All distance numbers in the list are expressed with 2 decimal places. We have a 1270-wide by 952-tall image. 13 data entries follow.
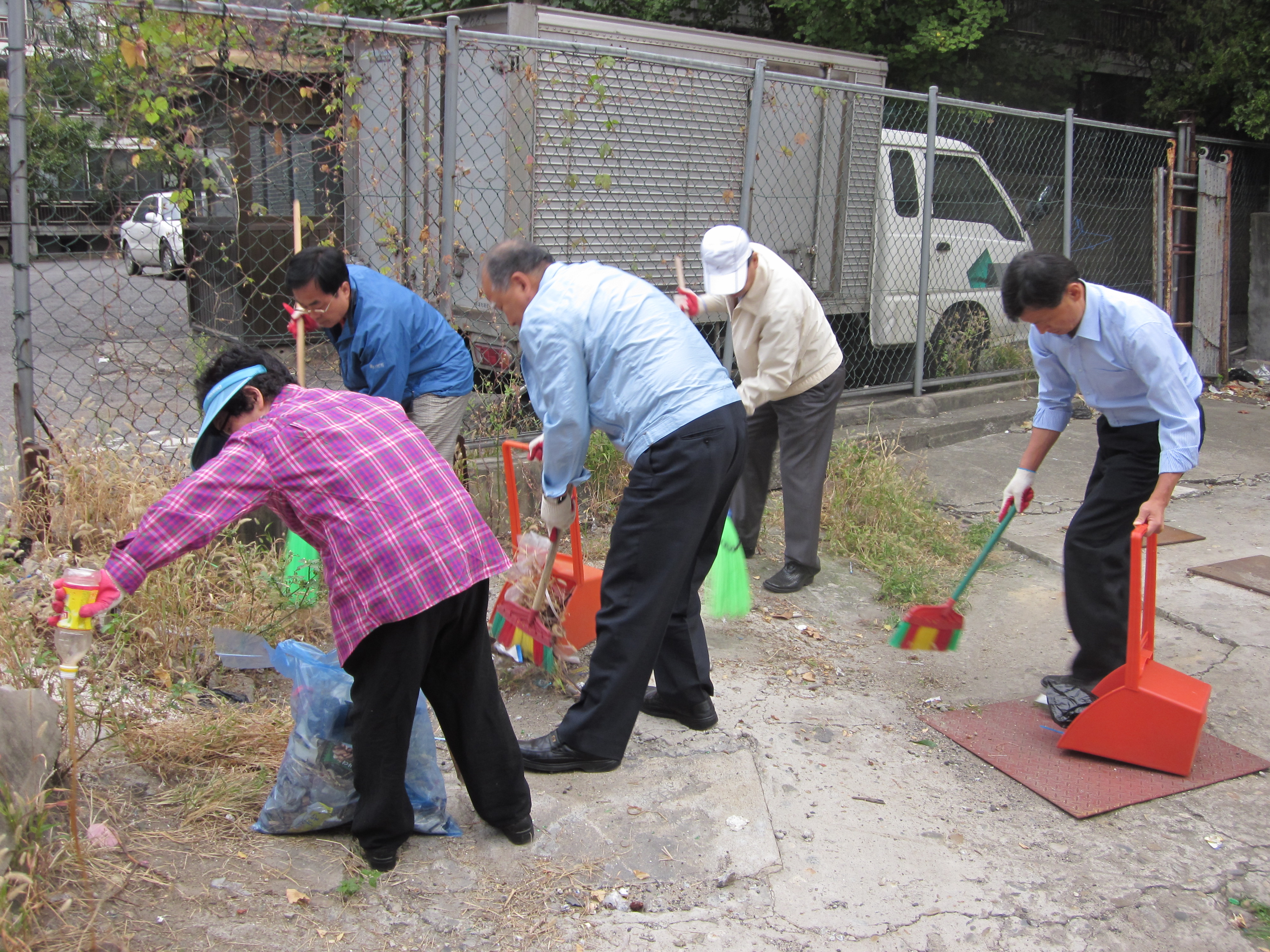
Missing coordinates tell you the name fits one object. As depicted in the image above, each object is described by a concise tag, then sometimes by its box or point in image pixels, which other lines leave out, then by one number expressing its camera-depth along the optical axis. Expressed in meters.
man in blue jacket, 3.71
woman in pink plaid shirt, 2.21
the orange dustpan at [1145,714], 3.07
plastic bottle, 1.95
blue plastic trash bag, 2.58
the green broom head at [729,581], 4.11
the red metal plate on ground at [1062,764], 3.06
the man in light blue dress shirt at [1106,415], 3.10
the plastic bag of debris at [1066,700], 3.43
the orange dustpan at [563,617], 3.47
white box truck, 5.03
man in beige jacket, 4.07
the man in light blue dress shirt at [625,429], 2.90
